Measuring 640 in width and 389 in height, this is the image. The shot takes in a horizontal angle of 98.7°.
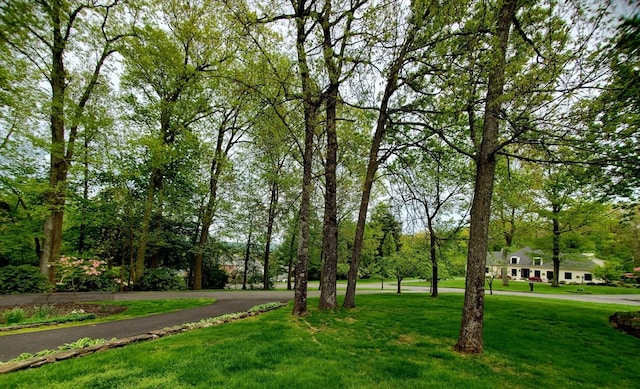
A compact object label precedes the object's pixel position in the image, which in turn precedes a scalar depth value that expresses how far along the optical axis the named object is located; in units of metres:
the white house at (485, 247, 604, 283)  35.28
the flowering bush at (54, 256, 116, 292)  11.73
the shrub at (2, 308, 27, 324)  6.65
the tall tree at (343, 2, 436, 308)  8.42
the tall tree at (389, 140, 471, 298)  9.13
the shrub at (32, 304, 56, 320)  7.18
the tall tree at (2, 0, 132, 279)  11.56
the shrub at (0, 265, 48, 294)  11.02
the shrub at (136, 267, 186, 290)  14.57
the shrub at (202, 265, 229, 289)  18.83
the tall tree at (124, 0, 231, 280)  14.38
